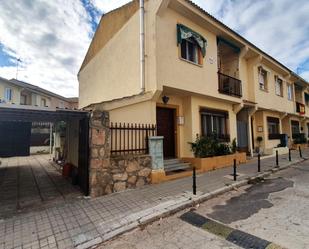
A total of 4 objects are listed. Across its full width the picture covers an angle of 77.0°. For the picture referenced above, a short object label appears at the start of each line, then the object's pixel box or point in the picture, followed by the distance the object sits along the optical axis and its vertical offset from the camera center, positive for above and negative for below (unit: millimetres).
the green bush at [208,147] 9422 -506
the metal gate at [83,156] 6117 -581
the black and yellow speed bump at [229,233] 3381 -1890
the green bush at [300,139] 20266 -343
